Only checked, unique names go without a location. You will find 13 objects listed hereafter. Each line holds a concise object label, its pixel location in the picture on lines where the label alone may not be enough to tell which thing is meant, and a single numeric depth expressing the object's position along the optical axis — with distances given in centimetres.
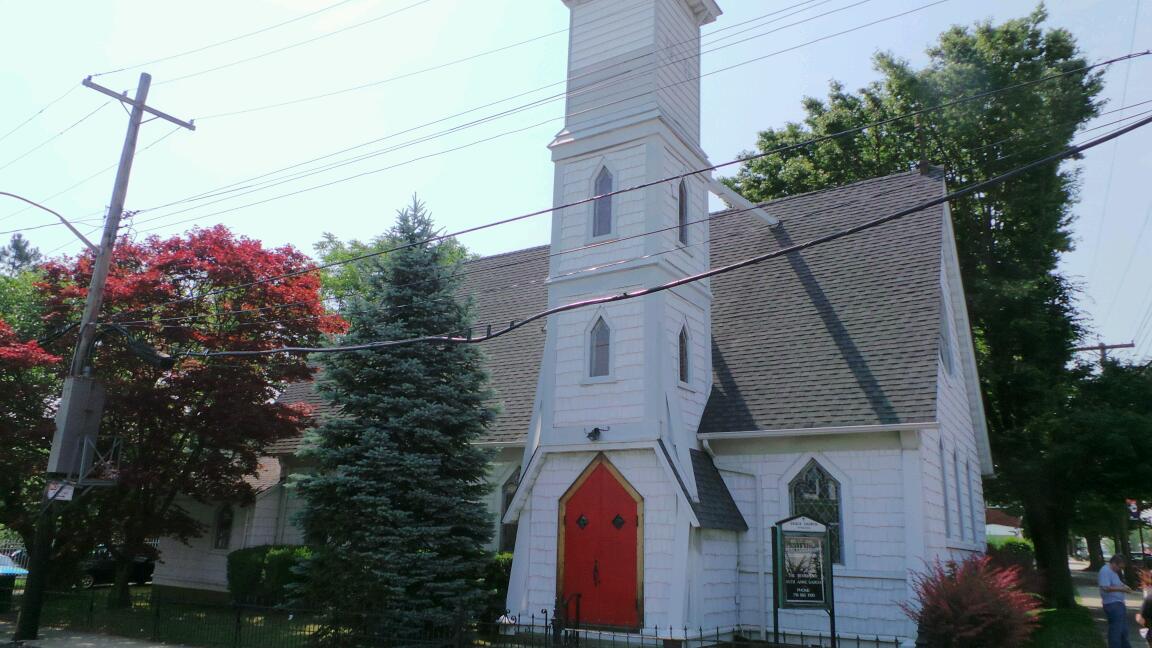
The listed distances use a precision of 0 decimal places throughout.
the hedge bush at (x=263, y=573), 1817
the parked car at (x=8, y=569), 1891
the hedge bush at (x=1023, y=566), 1825
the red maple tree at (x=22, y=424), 1725
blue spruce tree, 1323
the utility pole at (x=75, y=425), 1445
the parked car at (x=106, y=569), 2619
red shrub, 1104
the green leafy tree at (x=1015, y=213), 2417
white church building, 1378
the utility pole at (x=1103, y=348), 2504
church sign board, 1122
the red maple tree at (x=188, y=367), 1753
